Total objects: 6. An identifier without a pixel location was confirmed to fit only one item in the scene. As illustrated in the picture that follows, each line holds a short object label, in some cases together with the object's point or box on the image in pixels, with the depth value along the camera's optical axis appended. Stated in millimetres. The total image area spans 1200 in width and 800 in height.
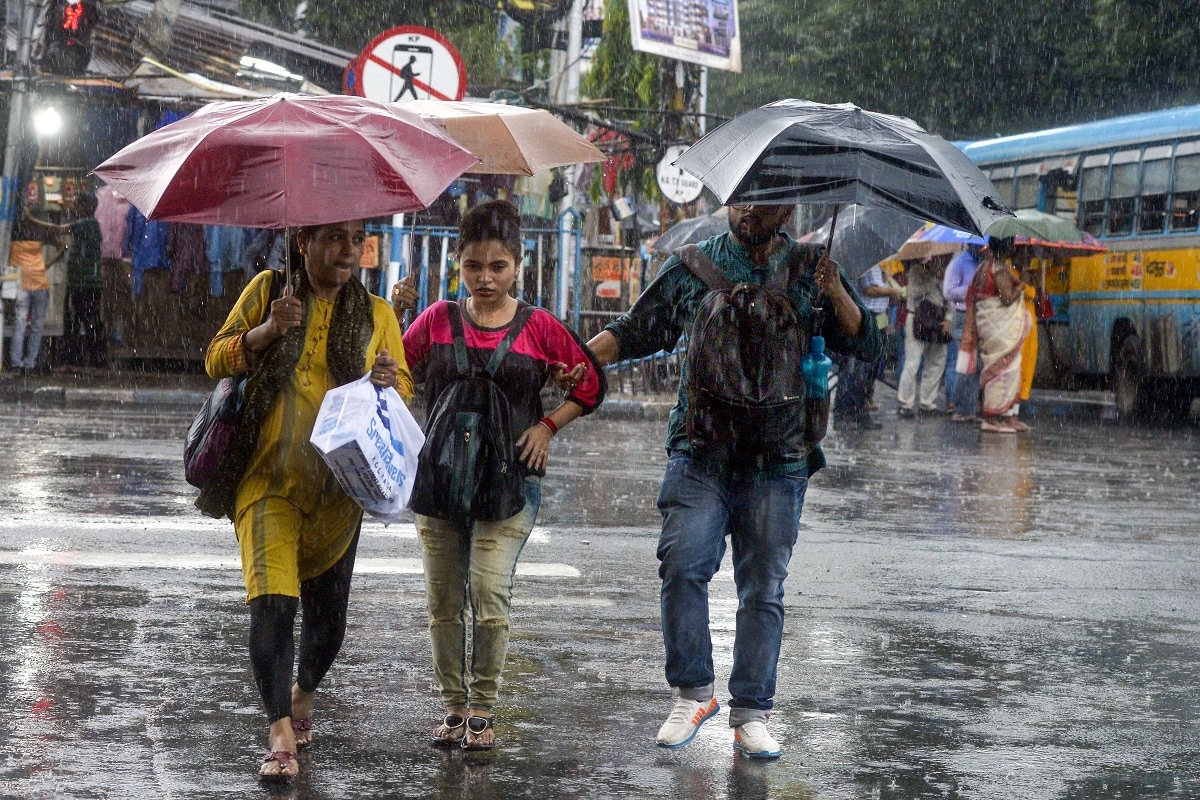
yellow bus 19828
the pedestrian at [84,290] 19938
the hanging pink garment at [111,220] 20469
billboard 25828
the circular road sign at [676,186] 25781
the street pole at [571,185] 20453
